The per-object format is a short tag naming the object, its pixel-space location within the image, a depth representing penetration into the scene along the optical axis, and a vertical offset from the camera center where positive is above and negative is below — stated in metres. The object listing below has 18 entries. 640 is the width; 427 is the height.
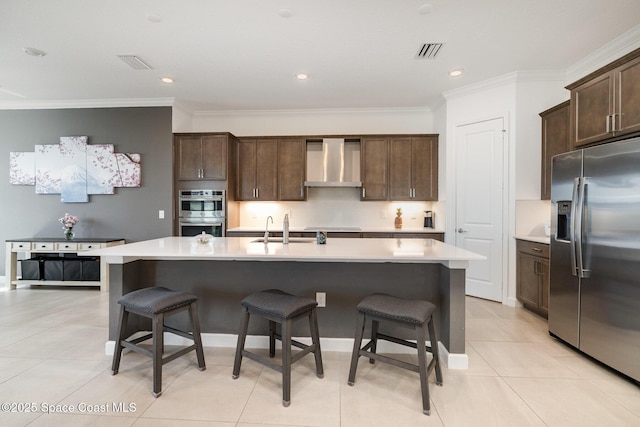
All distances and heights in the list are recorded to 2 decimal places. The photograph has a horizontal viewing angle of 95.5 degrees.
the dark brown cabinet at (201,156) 4.51 +0.83
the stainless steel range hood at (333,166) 4.62 +0.71
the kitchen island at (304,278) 2.21 -0.58
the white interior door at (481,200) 3.78 +0.16
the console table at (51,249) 4.20 -0.59
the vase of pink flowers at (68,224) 4.36 -0.23
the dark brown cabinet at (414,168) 4.61 +0.69
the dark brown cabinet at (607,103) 2.15 +0.89
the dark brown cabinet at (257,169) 4.79 +0.67
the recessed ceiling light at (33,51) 3.03 +1.67
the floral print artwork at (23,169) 4.63 +0.63
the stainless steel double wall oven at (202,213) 4.43 -0.05
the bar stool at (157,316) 1.88 -0.74
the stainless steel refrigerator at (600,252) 1.98 -0.31
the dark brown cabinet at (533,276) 3.11 -0.73
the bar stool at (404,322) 1.74 -0.69
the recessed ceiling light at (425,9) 2.35 +1.67
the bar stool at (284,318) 1.80 -0.72
